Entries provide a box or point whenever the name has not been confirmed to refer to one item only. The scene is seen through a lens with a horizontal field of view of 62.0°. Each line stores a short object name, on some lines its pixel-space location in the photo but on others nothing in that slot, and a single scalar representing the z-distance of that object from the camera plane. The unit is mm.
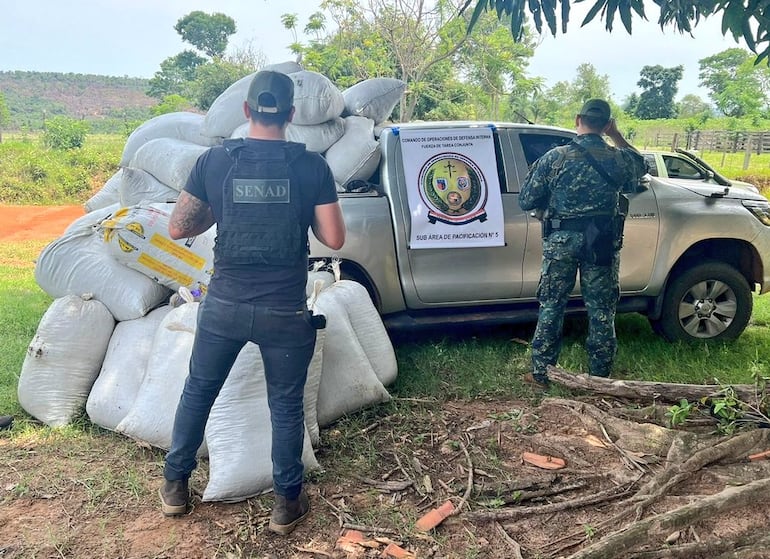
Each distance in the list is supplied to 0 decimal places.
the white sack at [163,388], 3197
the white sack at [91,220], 4176
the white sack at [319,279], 3889
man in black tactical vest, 2479
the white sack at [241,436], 2861
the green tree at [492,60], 15539
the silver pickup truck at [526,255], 4449
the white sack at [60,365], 3576
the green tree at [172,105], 25452
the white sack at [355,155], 4625
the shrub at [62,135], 21547
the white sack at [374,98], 5145
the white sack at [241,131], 4727
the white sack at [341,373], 3541
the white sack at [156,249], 3812
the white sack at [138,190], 4664
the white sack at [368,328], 3820
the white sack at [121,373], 3469
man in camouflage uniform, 3934
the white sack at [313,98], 4715
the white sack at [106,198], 5312
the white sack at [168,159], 4691
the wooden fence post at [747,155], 19425
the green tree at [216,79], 22328
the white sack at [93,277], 3816
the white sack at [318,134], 4793
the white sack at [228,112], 4934
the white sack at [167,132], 5238
